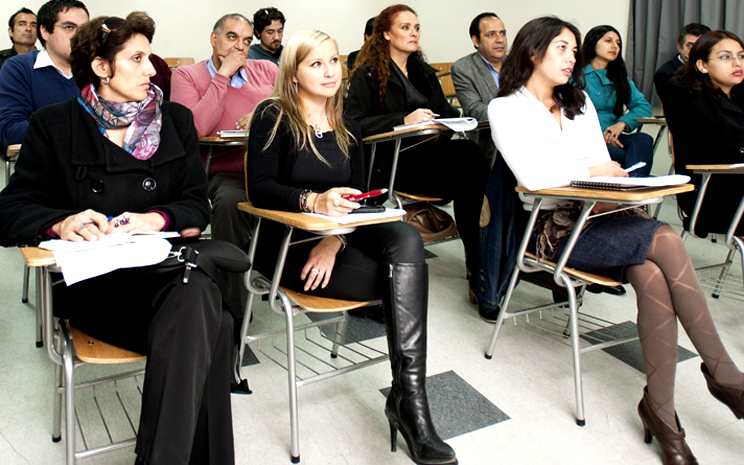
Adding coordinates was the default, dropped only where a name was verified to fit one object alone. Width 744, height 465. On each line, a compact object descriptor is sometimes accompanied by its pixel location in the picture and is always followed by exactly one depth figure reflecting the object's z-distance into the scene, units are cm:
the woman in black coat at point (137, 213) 113
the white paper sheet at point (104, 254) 105
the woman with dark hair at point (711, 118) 231
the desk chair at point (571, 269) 149
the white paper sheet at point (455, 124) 224
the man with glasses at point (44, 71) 224
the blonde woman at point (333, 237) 145
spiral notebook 149
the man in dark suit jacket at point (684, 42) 411
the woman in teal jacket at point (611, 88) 341
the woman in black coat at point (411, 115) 250
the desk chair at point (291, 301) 135
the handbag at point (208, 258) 122
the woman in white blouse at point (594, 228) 152
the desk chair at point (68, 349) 111
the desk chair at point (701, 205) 206
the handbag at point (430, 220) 271
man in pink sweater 212
